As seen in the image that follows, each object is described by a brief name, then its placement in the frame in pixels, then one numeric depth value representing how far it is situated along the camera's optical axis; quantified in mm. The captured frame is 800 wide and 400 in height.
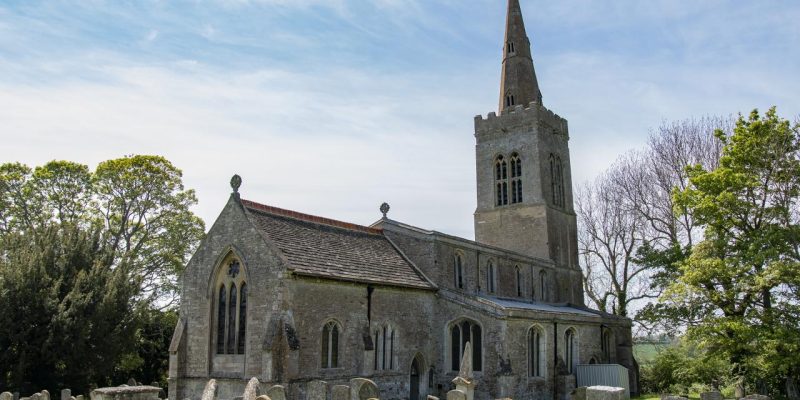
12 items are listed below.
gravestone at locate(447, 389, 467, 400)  15355
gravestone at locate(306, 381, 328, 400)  15466
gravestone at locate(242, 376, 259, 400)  11992
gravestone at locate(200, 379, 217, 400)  12117
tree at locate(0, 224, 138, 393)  24000
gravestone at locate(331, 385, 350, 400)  14562
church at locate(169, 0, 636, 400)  21000
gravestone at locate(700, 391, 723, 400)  15237
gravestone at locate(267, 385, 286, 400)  14562
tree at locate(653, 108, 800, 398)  21672
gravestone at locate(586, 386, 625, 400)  10891
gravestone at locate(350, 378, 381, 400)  14195
